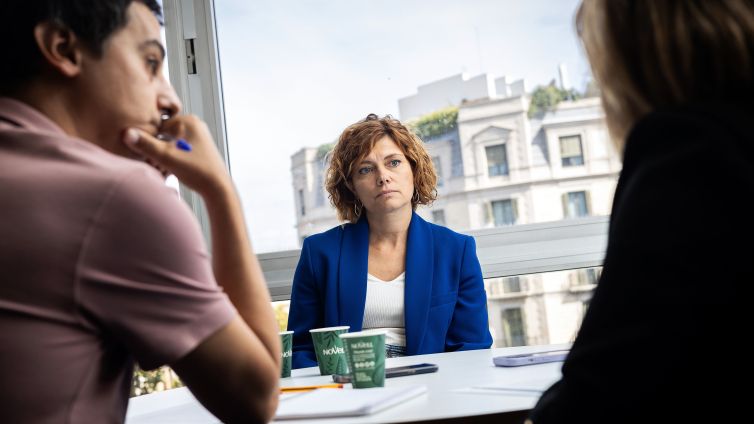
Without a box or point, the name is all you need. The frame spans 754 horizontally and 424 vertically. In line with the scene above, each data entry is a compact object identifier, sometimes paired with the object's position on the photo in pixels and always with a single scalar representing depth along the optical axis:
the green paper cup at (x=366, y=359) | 1.60
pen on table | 1.67
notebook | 1.31
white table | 1.26
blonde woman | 0.69
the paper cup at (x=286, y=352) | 2.00
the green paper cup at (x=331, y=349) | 1.93
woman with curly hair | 2.74
